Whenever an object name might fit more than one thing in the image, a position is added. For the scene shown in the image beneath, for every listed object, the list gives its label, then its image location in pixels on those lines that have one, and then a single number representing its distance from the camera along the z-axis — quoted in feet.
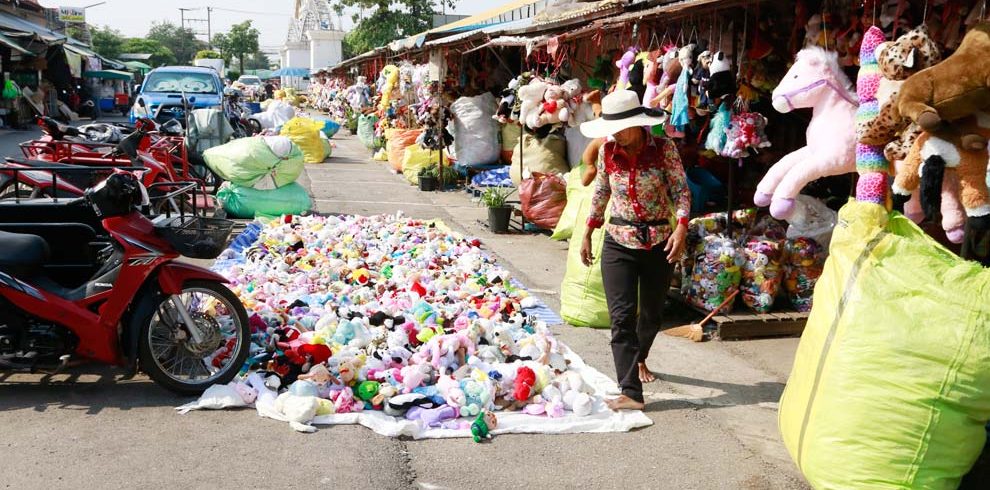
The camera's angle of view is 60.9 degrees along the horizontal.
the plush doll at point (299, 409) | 15.05
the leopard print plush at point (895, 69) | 13.10
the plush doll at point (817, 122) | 16.66
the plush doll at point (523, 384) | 16.26
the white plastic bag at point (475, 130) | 48.80
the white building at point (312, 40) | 240.94
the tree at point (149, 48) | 314.76
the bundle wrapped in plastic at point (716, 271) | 21.33
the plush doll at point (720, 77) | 20.50
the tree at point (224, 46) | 345.92
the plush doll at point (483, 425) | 14.85
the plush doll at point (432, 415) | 15.33
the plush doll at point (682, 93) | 21.83
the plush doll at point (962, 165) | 12.02
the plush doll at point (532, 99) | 33.58
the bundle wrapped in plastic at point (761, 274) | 21.31
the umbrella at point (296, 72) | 223.10
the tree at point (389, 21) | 152.66
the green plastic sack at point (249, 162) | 35.47
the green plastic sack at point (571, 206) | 27.32
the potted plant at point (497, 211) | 36.32
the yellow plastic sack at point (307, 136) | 59.98
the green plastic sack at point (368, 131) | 72.94
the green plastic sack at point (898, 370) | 10.78
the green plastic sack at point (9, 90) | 86.79
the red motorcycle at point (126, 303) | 15.67
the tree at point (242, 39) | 335.06
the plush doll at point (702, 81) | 21.13
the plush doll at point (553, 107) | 32.40
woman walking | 16.20
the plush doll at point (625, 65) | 25.90
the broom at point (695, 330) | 21.24
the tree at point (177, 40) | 384.27
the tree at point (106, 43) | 282.15
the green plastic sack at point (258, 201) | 36.17
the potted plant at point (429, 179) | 50.12
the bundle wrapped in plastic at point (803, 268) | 21.49
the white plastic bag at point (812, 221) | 21.66
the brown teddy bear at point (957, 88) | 11.77
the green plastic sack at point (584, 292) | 21.90
